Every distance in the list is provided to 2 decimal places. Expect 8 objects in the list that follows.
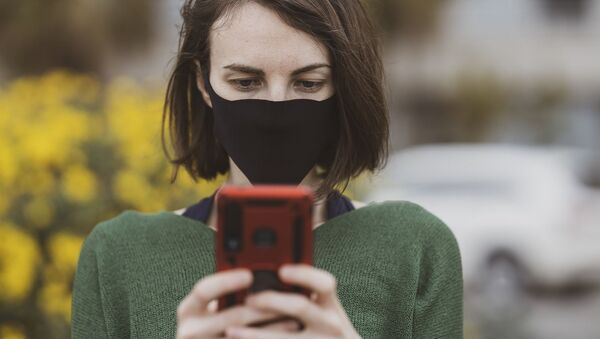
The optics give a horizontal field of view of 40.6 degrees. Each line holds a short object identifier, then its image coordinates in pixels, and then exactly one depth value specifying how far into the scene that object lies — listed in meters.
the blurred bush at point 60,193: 3.15
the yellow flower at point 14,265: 3.12
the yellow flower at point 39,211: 3.24
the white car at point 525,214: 7.99
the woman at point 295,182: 1.61
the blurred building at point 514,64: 15.91
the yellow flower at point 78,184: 3.28
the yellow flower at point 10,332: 3.14
